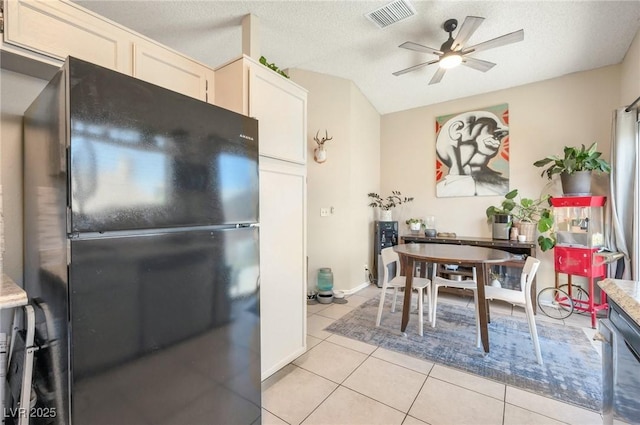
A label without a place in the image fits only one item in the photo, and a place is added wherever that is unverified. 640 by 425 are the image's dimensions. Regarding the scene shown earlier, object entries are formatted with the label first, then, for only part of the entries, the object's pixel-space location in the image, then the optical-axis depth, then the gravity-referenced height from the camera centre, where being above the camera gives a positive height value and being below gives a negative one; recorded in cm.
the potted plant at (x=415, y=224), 419 -22
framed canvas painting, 378 +84
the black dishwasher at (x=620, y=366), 85 -56
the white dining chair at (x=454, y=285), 239 -75
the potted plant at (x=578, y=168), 287 +45
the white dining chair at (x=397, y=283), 262 -75
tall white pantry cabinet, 179 +12
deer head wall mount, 377 +84
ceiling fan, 221 +147
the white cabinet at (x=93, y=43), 116 +85
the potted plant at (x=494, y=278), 343 -90
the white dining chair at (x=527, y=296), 217 -74
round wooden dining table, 229 -42
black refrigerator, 85 -15
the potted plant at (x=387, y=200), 455 +17
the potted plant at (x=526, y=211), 345 -2
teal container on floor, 364 -94
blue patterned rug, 191 -123
